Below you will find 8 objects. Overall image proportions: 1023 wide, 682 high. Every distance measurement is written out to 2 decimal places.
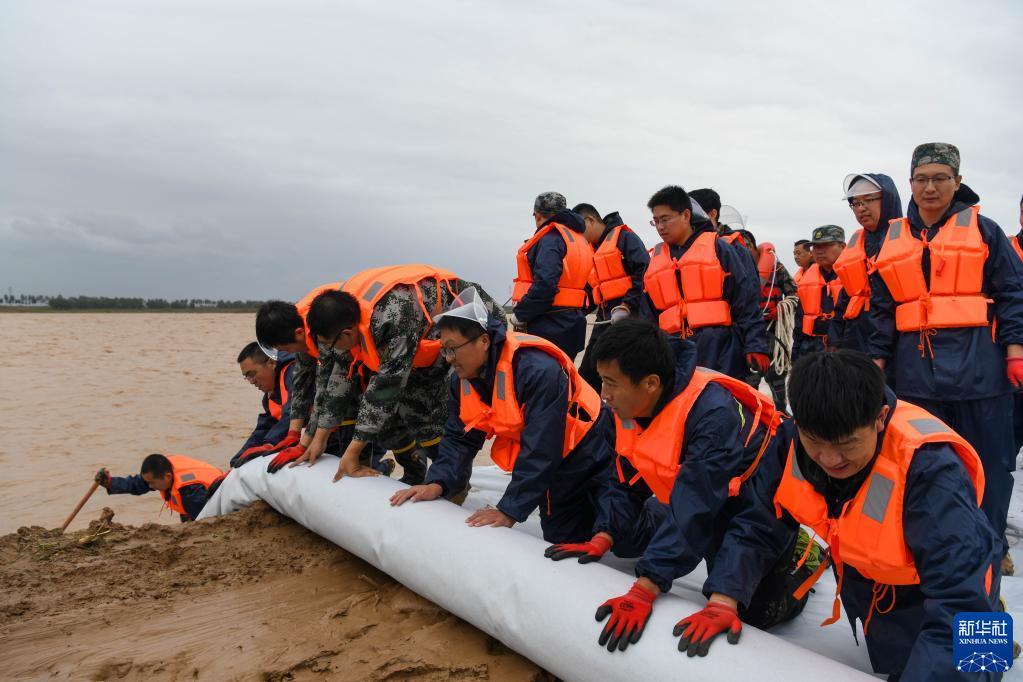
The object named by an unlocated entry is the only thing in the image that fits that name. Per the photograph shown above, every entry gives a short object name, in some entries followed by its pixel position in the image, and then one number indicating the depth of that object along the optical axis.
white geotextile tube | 1.74
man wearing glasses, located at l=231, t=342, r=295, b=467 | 4.23
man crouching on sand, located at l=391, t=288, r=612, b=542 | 2.69
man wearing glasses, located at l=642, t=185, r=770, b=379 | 4.04
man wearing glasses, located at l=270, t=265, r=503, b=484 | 3.32
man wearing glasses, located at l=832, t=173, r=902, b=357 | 3.65
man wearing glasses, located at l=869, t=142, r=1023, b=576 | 2.75
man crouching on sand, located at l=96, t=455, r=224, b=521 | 4.46
